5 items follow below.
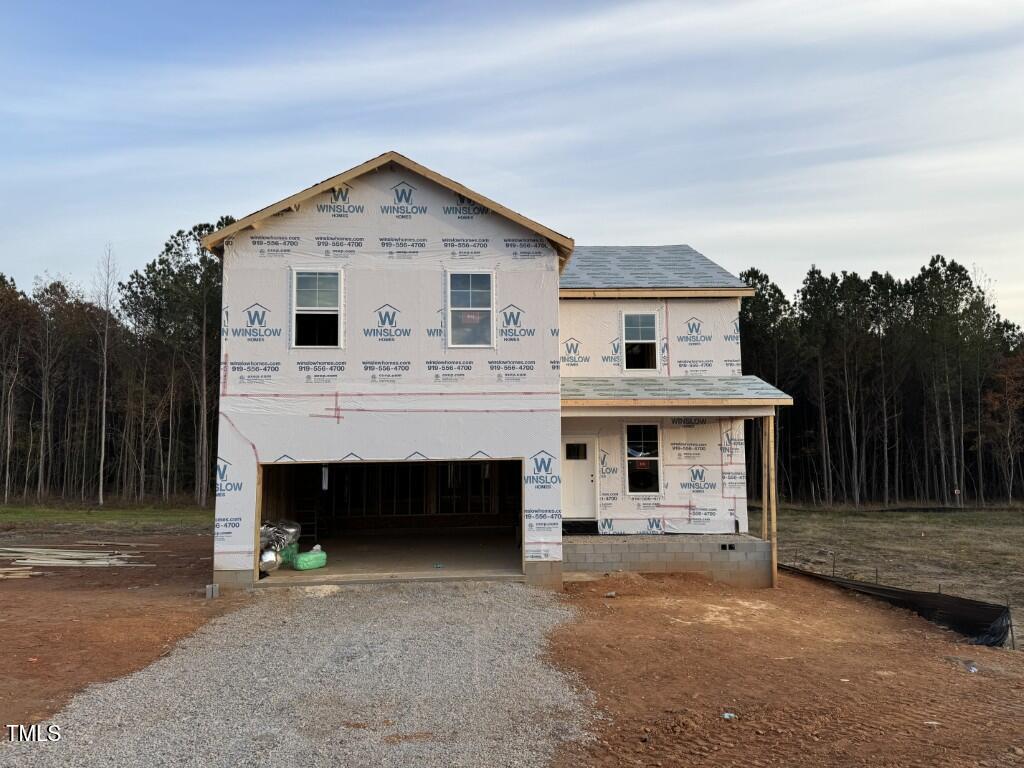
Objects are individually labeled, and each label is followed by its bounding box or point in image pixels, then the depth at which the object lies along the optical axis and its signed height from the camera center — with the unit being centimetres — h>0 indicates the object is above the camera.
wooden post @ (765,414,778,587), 1278 -89
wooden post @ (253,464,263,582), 1125 -98
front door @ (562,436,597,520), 1480 -69
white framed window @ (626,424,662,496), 1489 -28
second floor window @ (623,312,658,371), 1541 +246
